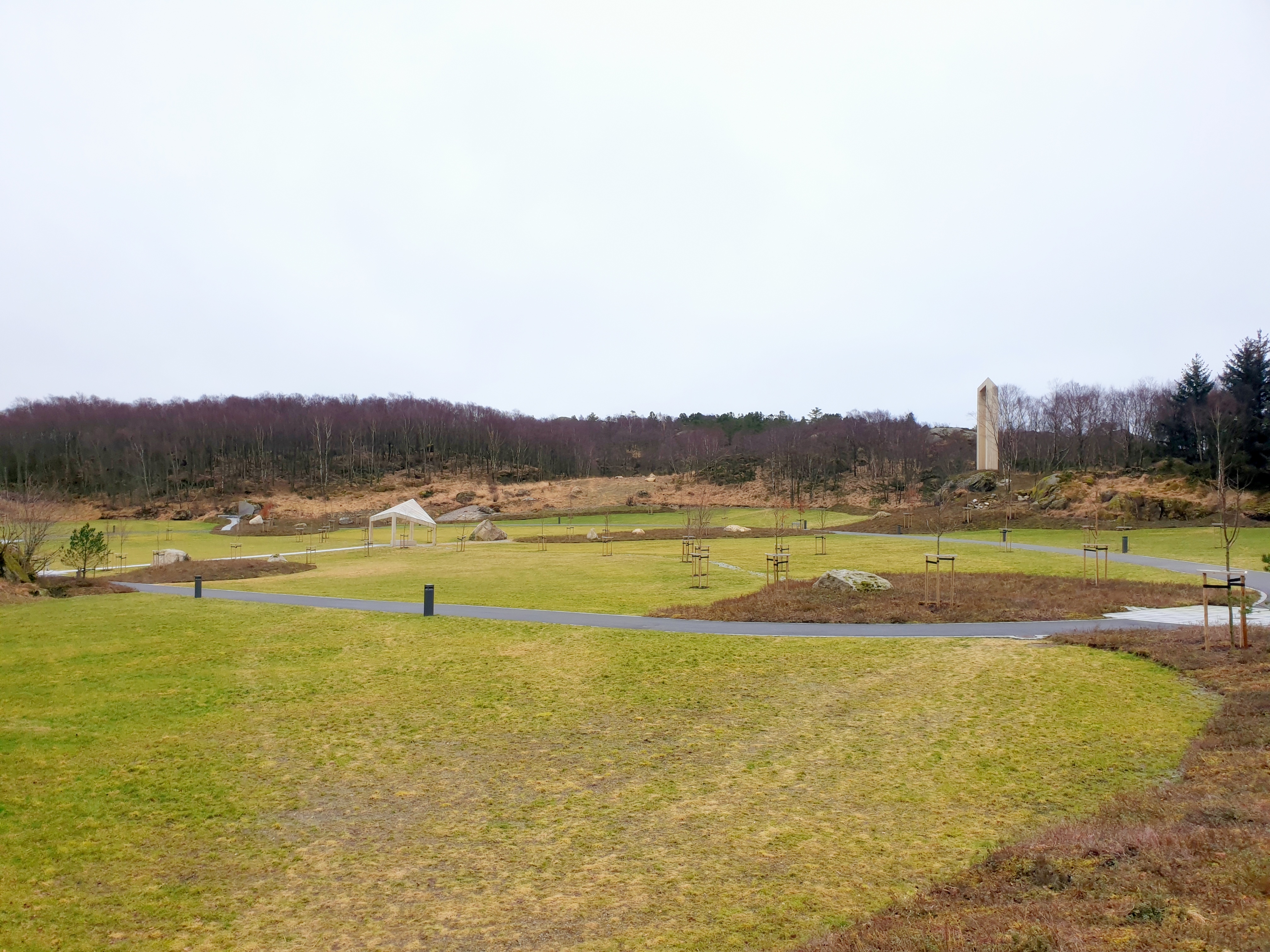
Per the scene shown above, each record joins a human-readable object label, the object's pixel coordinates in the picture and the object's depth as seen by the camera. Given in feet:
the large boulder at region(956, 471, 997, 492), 187.93
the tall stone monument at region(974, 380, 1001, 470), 198.29
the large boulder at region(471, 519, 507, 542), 159.02
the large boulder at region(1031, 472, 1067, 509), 158.61
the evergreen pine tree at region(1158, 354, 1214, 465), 179.32
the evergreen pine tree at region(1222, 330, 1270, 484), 149.79
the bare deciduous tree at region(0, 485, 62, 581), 79.82
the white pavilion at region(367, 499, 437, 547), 146.10
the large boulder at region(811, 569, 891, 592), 67.56
